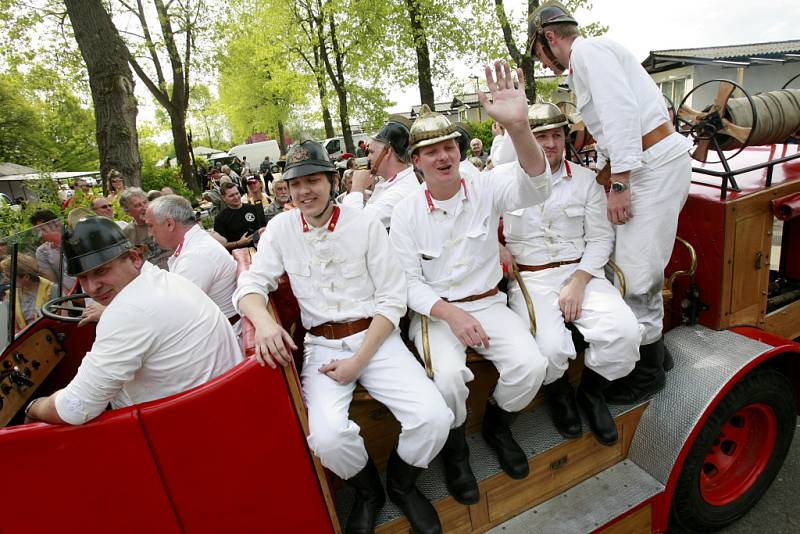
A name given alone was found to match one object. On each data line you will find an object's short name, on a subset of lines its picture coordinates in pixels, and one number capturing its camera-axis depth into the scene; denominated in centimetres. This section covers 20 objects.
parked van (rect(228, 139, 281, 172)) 3684
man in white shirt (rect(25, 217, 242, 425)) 164
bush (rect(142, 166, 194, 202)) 1600
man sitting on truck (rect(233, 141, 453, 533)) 187
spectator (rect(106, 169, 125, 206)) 761
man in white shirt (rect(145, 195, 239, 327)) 304
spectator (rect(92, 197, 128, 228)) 605
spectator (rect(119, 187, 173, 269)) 553
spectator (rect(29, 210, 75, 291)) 232
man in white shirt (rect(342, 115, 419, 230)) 346
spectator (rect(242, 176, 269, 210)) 707
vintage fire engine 154
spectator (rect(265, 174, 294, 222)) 675
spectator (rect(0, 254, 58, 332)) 212
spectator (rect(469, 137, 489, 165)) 1012
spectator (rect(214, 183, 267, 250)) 606
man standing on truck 222
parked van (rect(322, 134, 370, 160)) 2668
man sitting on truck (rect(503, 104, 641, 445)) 222
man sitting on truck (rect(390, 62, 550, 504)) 205
